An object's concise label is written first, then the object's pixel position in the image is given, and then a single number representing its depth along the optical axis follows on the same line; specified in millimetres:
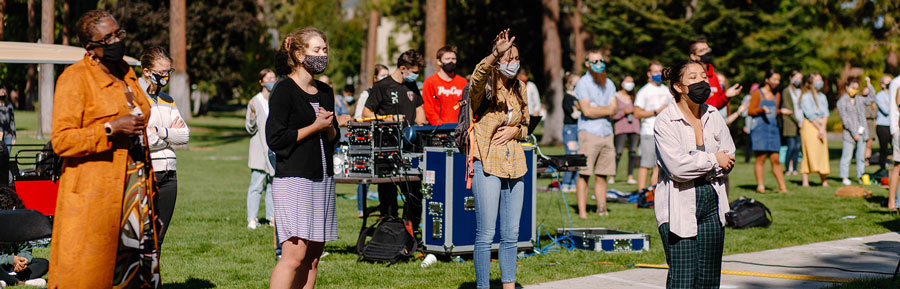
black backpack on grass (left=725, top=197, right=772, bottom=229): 11396
